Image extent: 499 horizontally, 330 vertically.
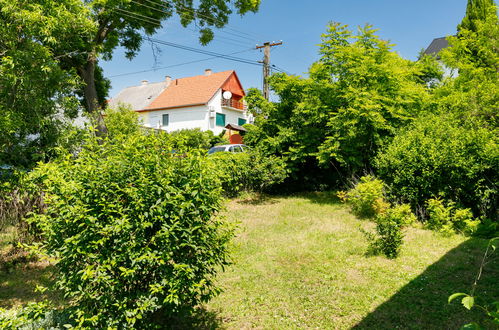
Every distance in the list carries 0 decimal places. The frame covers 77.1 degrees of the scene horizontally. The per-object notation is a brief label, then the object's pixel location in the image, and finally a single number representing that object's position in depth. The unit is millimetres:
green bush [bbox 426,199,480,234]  6871
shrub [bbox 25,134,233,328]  2873
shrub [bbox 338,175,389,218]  8141
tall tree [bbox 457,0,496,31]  18584
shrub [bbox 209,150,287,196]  10812
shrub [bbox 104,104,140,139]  17344
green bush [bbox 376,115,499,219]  7039
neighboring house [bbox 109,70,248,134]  31125
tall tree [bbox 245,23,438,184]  9516
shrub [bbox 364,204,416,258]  5859
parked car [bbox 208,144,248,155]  16922
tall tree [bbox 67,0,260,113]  10480
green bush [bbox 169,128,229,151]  24408
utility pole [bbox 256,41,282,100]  18016
